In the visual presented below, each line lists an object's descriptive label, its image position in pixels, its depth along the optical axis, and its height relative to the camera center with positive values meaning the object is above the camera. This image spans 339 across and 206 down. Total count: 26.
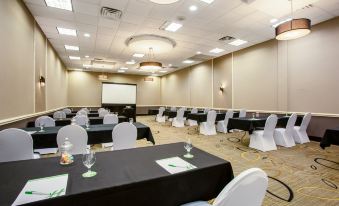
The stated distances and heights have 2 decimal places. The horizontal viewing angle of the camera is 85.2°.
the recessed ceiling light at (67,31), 6.25 +2.43
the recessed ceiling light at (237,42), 7.42 +2.39
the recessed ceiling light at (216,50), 8.54 +2.37
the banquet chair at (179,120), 9.11 -0.98
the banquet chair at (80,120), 4.66 -0.49
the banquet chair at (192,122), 9.48 -1.14
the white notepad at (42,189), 1.05 -0.56
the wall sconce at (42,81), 6.04 +0.67
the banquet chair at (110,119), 4.90 -0.49
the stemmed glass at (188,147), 1.91 -0.48
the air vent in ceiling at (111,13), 4.88 +2.41
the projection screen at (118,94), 14.95 +0.57
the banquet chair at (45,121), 4.33 -0.48
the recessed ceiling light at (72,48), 8.14 +2.41
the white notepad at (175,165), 1.50 -0.55
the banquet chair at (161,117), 11.15 -1.01
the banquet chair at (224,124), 7.54 -0.97
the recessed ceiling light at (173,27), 5.83 +2.42
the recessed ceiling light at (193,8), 4.75 +2.43
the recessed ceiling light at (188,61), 10.79 +2.38
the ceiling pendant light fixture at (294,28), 3.97 +1.58
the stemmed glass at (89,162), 1.42 -0.48
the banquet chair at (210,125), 7.00 -0.94
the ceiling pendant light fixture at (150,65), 7.95 +1.53
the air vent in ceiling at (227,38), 6.98 +2.39
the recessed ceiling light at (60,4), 4.55 +2.45
